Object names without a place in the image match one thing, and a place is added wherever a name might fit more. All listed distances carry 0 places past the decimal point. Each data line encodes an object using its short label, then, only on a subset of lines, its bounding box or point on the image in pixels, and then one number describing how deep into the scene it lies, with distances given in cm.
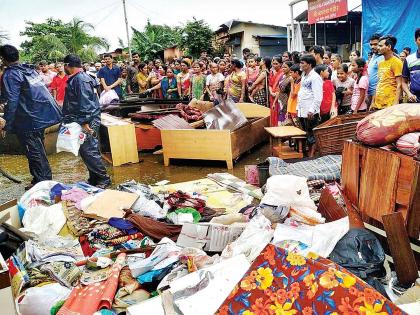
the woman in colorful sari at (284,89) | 686
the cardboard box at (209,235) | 337
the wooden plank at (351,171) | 336
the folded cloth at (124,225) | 388
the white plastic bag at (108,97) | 895
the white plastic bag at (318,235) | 288
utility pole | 2340
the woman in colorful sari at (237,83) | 791
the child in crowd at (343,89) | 699
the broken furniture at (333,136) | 477
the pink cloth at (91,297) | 265
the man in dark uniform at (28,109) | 534
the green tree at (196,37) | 2491
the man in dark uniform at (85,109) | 548
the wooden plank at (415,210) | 265
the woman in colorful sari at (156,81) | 1057
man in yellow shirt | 532
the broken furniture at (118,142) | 697
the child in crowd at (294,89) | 627
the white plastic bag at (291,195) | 361
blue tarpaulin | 942
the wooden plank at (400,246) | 261
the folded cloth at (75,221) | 399
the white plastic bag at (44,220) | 401
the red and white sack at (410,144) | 280
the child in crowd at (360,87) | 615
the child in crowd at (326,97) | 584
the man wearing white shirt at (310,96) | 559
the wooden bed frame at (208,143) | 637
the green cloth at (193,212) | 416
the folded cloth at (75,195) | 444
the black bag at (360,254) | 265
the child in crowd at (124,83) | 1144
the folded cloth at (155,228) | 378
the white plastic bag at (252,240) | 294
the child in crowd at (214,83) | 856
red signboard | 1138
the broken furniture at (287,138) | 568
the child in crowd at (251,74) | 823
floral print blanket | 181
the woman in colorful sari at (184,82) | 955
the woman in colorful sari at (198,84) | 884
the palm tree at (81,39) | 2431
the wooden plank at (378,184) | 288
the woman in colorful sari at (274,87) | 754
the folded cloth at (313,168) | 435
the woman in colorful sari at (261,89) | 816
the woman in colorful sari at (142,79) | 1077
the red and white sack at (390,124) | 292
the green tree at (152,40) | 2694
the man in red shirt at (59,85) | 1016
